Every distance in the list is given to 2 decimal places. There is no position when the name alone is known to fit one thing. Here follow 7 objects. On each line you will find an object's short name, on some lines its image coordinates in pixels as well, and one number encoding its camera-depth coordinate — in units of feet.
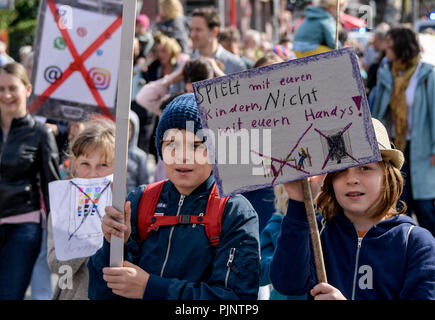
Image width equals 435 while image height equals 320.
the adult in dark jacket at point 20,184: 14.26
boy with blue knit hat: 8.16
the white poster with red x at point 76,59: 15.46
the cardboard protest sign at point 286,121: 7.75
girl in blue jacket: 8.26
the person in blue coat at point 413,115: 19.72
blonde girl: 11.57
